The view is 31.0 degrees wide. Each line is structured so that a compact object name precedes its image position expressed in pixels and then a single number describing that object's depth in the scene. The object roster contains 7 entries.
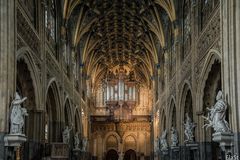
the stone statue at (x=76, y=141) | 43.31
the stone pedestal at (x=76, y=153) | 43.81
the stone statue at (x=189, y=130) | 30.42
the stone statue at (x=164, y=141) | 44.34
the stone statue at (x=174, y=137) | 37.56
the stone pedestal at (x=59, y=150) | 29.45
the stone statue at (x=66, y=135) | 35.34
